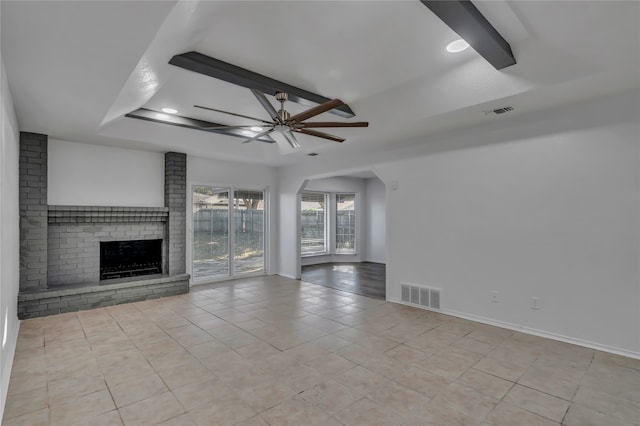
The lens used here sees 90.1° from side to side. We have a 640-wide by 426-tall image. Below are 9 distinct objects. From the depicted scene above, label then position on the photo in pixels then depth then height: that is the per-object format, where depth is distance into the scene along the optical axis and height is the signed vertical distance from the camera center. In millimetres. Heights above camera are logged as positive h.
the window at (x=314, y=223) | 9289 -152
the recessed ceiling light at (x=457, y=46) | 2820 +1541
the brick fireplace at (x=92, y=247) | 4516 -437
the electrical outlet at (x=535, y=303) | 3672 -1018
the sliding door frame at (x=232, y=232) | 6309 -276
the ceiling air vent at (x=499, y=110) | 3533 +1191
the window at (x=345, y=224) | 9727 -196
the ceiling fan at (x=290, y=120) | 3178 +1068
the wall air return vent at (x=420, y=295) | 4615 -1180
